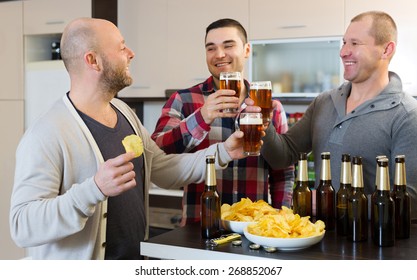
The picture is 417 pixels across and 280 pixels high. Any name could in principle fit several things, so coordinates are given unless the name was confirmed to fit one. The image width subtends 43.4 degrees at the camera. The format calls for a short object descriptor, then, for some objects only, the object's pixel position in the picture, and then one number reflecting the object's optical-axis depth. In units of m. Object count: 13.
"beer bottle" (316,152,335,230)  1.62
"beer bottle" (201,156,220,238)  1.50
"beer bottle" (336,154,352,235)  1.51
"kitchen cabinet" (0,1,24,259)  4.43
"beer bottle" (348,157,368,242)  1.46
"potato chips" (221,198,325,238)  1.40
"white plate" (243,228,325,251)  1.35
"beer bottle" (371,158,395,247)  1.41
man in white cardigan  1.55
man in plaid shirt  2.19
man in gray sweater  1.98
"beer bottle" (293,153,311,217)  1.62
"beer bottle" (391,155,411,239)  1.49
